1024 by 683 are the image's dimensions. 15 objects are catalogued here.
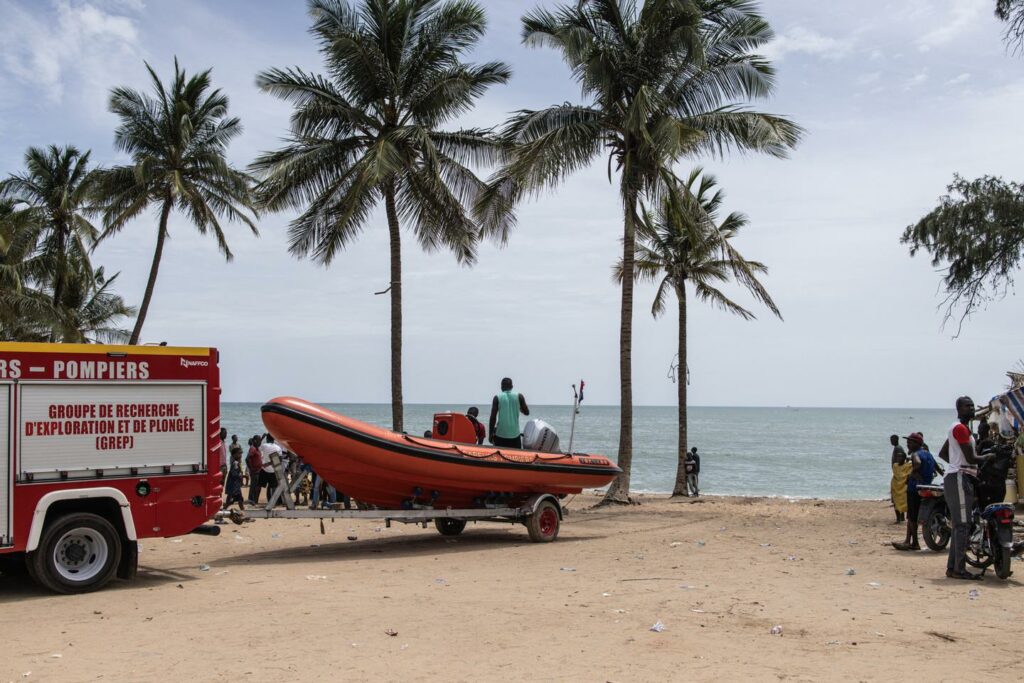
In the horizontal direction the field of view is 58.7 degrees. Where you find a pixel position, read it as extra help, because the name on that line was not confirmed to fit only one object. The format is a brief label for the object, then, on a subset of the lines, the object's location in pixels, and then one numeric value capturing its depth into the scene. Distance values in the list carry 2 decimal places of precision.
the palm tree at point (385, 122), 20.45
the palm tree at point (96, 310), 40.97
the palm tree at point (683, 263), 25.59
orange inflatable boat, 11.27
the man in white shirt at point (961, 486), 10.00
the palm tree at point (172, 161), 27.34
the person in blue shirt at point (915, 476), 12.72
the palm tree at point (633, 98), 19.45
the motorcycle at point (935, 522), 12.06
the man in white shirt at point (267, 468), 19.12
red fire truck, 8.88
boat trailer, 10.95
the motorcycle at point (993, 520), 9.74
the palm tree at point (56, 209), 32.25
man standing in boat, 14.07
